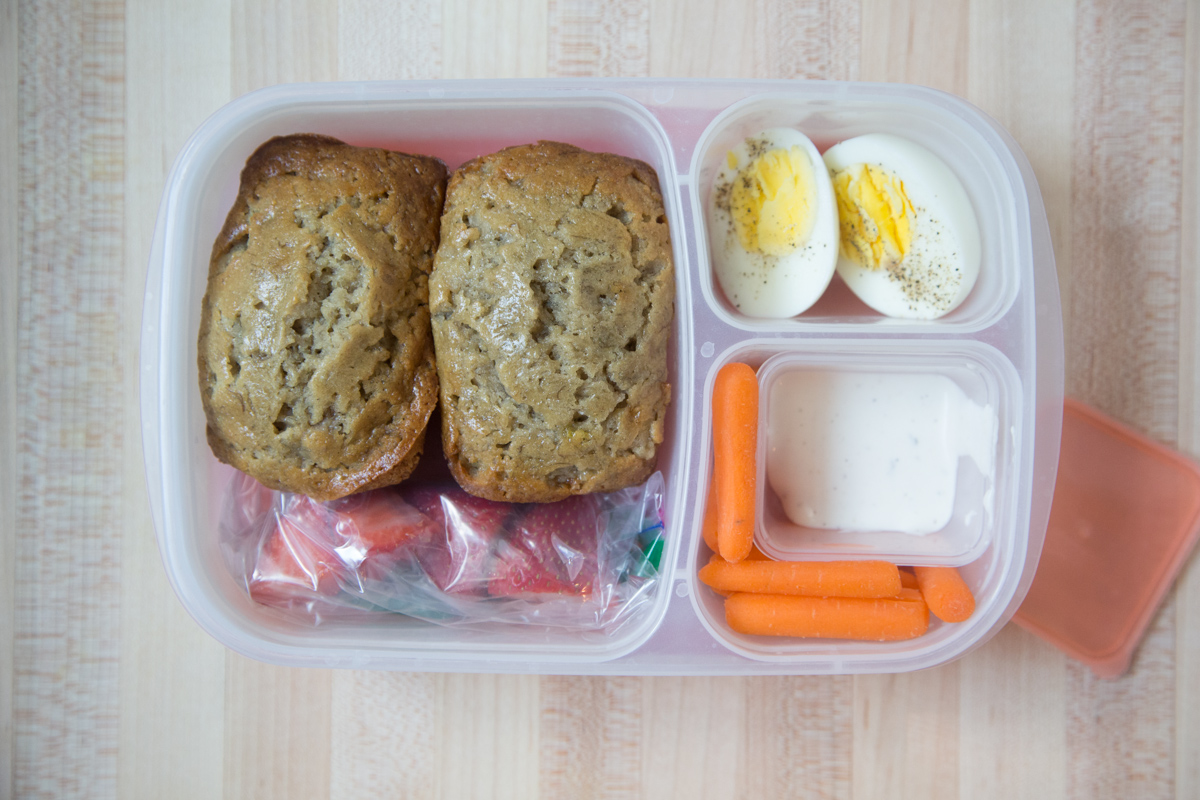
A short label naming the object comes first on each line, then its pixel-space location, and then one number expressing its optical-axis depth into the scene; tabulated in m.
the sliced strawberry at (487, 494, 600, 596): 0.34
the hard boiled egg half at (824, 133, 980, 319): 0.34
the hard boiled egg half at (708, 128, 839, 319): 0.34
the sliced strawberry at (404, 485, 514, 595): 0.34
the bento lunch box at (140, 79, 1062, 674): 0.34
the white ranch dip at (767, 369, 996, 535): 0.35
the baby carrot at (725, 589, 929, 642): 0.34
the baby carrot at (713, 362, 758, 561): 0.33
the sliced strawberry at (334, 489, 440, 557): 0.34
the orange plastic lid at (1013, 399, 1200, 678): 0.37
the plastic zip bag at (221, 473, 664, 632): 0.34
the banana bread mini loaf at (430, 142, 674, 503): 0.32
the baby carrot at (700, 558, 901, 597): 0.34
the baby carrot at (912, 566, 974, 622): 0.34
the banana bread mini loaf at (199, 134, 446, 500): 0.32
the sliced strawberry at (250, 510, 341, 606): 0.34
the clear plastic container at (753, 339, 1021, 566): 0.34
